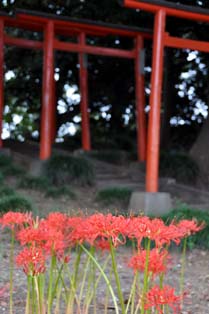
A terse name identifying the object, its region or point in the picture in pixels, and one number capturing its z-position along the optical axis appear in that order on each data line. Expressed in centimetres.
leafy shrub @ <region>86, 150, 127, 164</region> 1436
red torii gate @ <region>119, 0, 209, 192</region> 984
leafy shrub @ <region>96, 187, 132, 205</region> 1051
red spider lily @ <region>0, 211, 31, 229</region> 325
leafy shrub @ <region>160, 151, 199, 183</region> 1282
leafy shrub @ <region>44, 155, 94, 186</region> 1166
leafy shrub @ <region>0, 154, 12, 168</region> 1239
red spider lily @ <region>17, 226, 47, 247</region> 307
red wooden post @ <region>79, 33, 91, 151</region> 1485
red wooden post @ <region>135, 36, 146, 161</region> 1419
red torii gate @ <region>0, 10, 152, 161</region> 1251
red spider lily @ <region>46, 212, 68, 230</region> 332
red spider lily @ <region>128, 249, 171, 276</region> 310
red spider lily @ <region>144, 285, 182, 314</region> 295
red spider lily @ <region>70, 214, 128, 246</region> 305
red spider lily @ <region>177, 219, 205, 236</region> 335
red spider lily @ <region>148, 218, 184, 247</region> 303
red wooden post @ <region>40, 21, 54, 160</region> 1243
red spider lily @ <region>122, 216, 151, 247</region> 303
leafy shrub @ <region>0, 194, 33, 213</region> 846
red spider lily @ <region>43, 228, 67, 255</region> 308
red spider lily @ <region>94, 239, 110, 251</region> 352
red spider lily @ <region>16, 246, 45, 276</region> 305
